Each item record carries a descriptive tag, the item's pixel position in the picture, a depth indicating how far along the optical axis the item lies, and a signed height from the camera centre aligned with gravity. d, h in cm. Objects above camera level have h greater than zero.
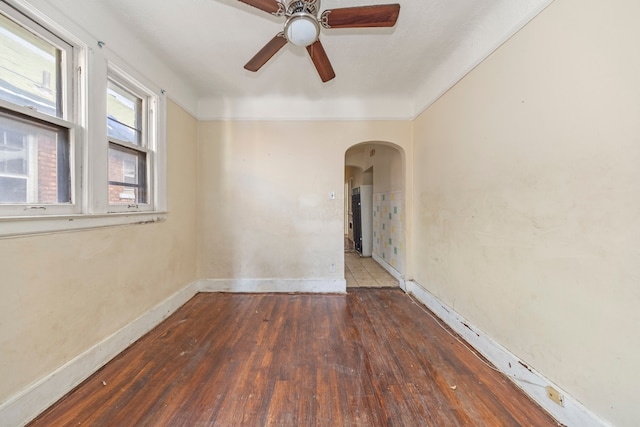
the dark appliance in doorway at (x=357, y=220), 580 -17
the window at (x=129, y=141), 199 +70
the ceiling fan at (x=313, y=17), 141 +123
